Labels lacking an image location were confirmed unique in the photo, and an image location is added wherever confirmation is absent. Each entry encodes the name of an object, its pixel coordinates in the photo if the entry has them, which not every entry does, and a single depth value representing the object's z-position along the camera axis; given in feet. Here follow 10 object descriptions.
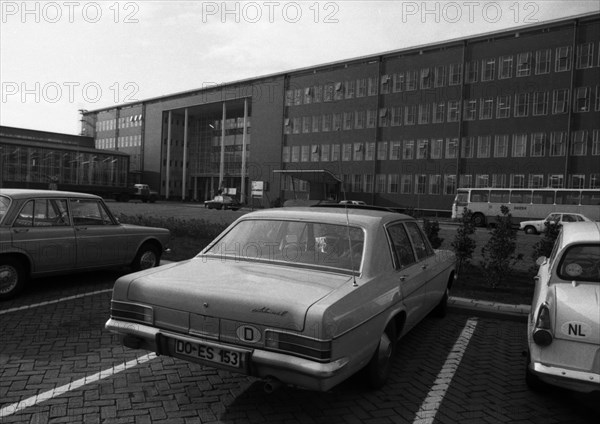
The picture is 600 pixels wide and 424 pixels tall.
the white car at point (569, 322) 11.14
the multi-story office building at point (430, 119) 132.77
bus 100.53
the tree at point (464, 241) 28.71
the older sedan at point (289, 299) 10.12
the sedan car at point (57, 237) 21.20
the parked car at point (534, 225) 92.53
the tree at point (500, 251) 26.25
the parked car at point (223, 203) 160.04
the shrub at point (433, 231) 30.66
